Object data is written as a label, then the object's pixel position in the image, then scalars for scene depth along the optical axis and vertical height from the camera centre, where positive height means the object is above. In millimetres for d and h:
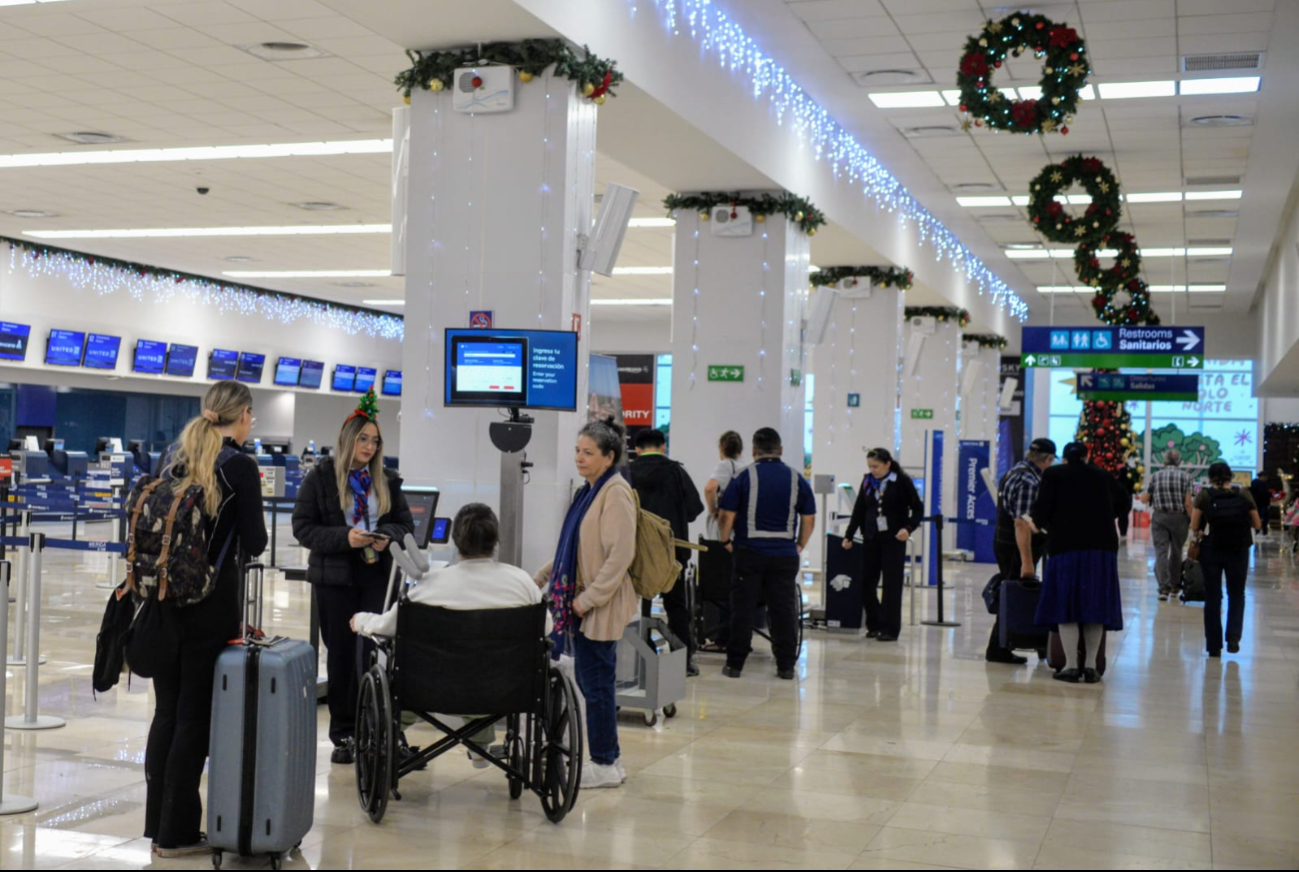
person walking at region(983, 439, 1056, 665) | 8688 -343
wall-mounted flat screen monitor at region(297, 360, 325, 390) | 24452 +1036
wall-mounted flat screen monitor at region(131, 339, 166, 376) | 20391 +1031
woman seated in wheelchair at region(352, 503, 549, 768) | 4406 -492
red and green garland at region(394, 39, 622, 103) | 7238 +2063
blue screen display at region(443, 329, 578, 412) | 6547 +344
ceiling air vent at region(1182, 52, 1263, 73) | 9789 +2969
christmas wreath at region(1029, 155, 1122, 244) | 11734 +2241
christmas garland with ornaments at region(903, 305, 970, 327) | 19016 +1974
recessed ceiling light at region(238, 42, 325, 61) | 8789 +2528
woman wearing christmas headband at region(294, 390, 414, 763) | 5168 -384
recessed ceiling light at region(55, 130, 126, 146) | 11648 +2526
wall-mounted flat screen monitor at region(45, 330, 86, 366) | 18797 +1047
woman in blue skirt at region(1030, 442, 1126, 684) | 7734 -535
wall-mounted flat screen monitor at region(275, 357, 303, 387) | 23781 +1037
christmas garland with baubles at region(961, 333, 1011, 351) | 22936 +1956
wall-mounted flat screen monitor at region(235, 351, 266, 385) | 22750 +1038
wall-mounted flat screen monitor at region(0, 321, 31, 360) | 17984 +1095
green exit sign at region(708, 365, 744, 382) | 11273 +591
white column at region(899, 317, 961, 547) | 18797 +896
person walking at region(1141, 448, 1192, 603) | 12875 -595
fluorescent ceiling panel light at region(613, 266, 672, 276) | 20250 +2605
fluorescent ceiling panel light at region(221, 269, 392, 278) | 21000 +2487
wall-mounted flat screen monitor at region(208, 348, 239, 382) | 21984 +1051
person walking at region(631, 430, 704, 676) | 7895 -331
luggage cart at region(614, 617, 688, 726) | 6156 -1087
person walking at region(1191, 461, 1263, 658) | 9109 -575
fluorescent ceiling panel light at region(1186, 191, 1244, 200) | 14672 +2923
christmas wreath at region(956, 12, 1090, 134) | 8711 +2513
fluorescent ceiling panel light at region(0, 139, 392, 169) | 11984 +2543
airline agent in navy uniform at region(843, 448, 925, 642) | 9602 -556
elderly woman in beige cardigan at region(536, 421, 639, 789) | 4816 -521
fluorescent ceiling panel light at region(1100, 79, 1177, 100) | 10617 +2965
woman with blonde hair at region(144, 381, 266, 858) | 4059 -642
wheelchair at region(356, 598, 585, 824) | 4336 -818
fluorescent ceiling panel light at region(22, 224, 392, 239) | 16578 +2517
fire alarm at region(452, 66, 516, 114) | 7273 +1903
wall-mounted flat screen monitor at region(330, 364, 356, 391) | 25375 +1013
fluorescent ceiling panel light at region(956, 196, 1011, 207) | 15422 +2931
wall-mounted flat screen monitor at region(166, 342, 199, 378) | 21031 +1049
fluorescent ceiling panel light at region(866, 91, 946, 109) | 11188 +2989
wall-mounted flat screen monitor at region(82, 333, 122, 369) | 19391 +1066
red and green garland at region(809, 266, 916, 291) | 15297 +1998
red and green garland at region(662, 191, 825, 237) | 11180 +2038
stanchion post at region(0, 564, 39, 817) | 4527 -1319
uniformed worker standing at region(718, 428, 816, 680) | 7805 -617
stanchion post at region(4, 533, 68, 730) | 5789 -1111
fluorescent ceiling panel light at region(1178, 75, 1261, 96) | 10367 +2962
